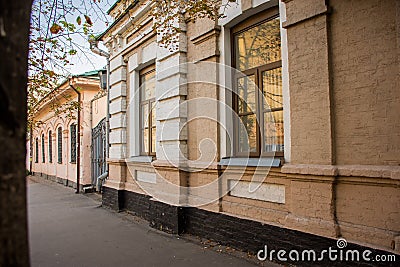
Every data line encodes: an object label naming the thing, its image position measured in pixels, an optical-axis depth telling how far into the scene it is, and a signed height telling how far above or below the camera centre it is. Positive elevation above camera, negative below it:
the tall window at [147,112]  7.61 +0.81
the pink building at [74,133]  12.90 +0.63
